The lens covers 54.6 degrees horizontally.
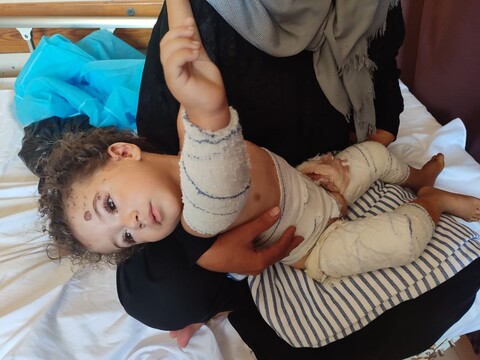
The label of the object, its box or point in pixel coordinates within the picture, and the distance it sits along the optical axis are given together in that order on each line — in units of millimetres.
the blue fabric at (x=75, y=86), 1441
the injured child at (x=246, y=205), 820
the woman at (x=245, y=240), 906
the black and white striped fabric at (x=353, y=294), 889
